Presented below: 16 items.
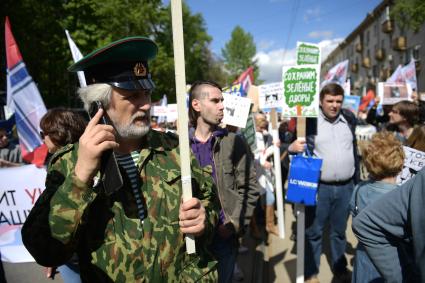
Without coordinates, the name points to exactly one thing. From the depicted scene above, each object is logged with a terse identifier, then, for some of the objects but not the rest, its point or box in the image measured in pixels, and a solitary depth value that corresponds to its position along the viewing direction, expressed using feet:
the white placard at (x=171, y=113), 29.73
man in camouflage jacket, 4.09
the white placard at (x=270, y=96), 14.34
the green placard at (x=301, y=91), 10.26
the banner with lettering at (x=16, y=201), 10.51
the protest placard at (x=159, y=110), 33.27
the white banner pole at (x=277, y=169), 13.20
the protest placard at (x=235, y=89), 16.27
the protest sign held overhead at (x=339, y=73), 25.54
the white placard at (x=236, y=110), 11.32
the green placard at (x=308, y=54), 11.07
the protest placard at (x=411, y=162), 7.80
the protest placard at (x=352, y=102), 26.96
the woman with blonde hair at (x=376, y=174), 7.25
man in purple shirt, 7.89
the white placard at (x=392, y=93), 23.41
